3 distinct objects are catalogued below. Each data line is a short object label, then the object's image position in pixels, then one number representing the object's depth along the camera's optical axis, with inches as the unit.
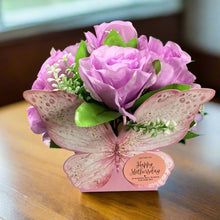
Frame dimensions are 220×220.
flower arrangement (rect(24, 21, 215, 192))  27.3
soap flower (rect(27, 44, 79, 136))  30.4
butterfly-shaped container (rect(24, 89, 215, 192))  28.8
